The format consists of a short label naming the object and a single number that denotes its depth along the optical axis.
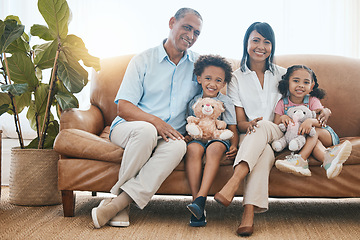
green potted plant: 2.13
